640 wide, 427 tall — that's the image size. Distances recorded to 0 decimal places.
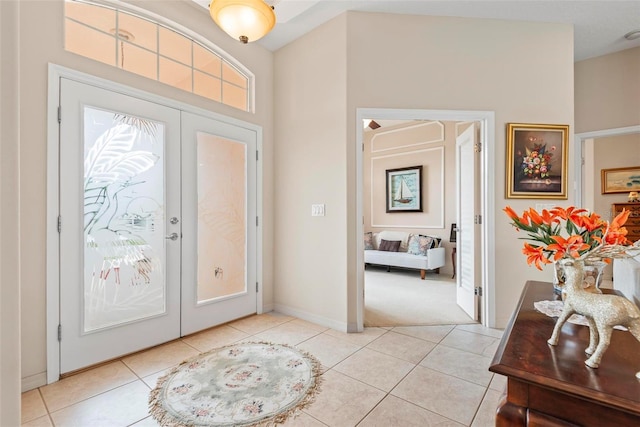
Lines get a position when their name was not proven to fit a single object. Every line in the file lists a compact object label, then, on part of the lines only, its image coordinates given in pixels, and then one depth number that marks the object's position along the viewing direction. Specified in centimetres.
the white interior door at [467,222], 305
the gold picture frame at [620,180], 482
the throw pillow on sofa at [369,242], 608
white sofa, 508
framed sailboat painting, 586
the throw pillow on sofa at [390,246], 568
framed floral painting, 288
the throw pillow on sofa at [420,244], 524
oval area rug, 164
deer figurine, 76
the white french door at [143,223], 208
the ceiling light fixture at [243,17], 171
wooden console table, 66
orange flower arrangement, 96
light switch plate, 307
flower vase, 118
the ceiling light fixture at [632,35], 311
